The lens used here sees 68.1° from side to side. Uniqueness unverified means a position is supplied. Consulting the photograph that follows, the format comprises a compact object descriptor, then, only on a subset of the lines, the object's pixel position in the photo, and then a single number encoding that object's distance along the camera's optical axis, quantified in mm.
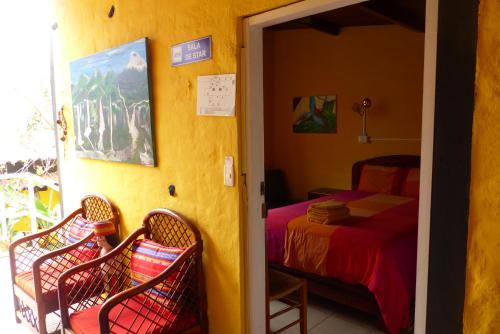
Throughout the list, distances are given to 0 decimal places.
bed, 2465
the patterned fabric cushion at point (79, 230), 2746
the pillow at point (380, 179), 4211
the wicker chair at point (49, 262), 2311
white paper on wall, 1780
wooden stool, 2217
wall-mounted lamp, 4355
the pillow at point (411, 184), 4023
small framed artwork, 4891
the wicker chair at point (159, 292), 1846
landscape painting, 2342
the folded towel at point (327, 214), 2997
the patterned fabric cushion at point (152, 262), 1977
